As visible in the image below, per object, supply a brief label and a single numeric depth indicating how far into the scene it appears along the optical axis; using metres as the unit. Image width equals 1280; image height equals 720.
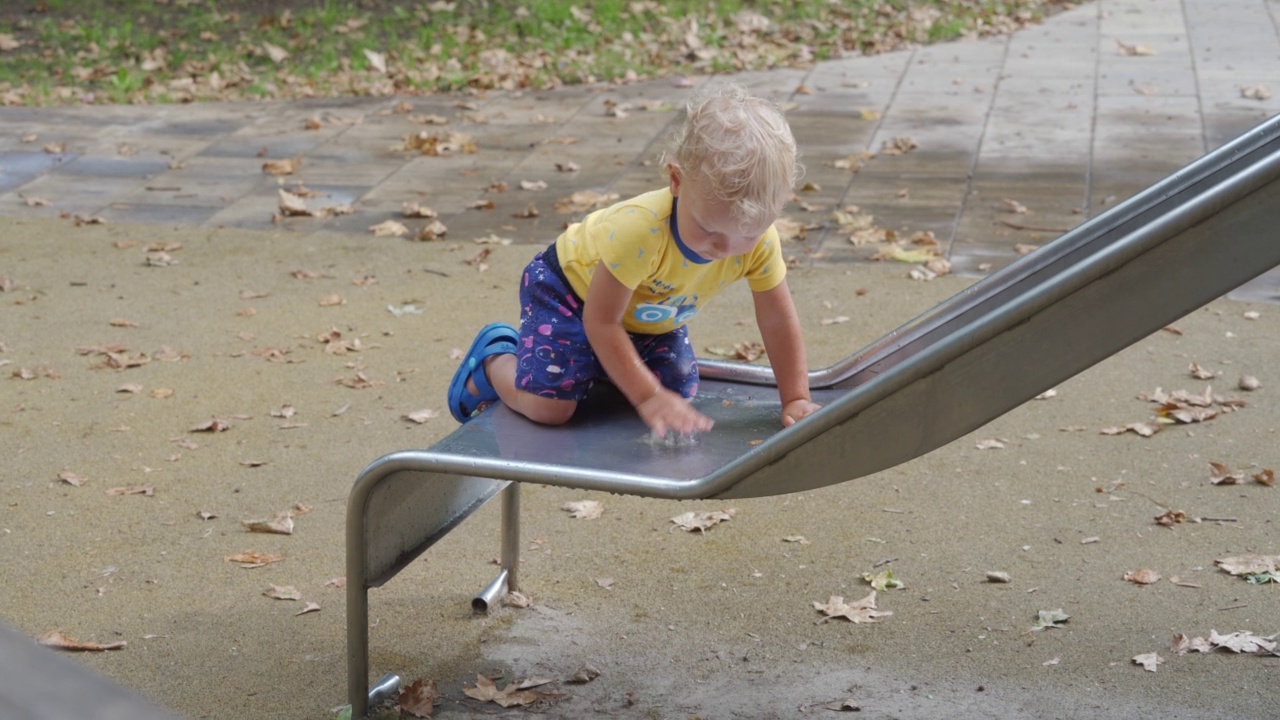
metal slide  2.33
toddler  2.77
